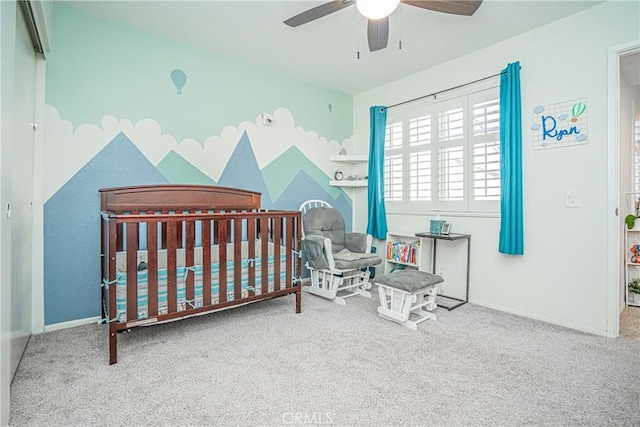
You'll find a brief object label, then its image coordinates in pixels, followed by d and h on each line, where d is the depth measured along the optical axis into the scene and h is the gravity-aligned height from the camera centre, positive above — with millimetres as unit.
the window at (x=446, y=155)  2982 +596
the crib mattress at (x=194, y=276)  1999 -460
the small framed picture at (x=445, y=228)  3113 -160
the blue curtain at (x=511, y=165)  2686 +402
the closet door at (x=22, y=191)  1682 +129
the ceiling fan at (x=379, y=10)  1681 +1185
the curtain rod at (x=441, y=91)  2934 +1246
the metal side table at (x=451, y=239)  2928 -252
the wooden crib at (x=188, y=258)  1943 -336
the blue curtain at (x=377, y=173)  3826 +472
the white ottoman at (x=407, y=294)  2477 -669
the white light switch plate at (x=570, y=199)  2458 +100
